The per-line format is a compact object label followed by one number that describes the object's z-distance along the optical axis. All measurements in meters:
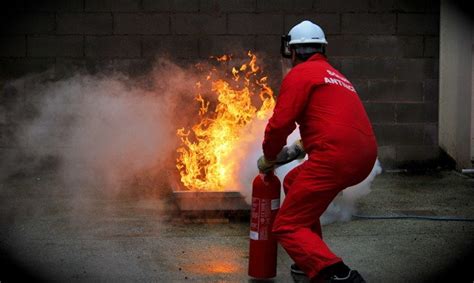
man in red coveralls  4.96
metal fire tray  7.14
